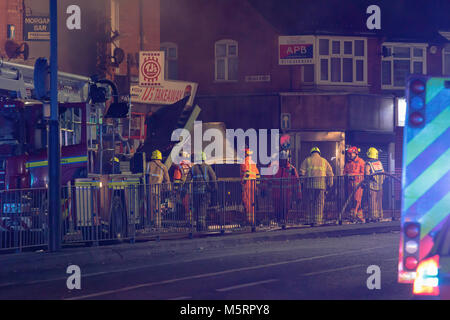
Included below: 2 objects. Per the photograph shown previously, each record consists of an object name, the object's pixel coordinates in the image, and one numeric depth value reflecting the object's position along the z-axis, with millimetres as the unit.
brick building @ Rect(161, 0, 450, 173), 32156
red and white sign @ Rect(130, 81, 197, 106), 29422
